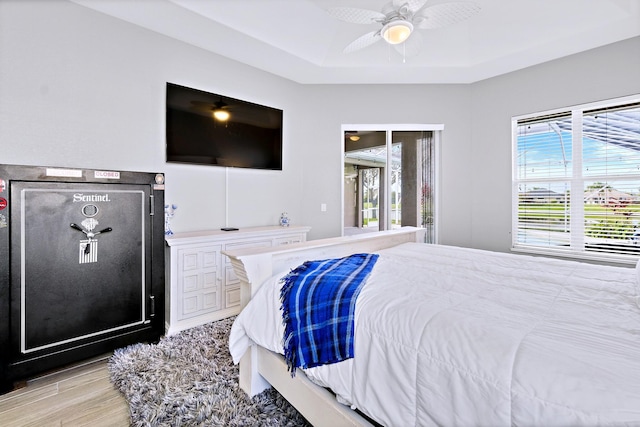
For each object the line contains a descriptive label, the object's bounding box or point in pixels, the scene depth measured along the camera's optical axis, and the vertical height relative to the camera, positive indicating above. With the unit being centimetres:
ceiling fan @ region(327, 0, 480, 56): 201 +136
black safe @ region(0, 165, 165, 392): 189 -37
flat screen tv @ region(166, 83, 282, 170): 300 +88
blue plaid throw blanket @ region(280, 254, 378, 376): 122 -45
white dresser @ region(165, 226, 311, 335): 268 -62
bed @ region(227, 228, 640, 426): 74 -41
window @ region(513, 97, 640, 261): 299 +31
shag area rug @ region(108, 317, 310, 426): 160 -108
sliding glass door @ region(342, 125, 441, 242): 423 +53
